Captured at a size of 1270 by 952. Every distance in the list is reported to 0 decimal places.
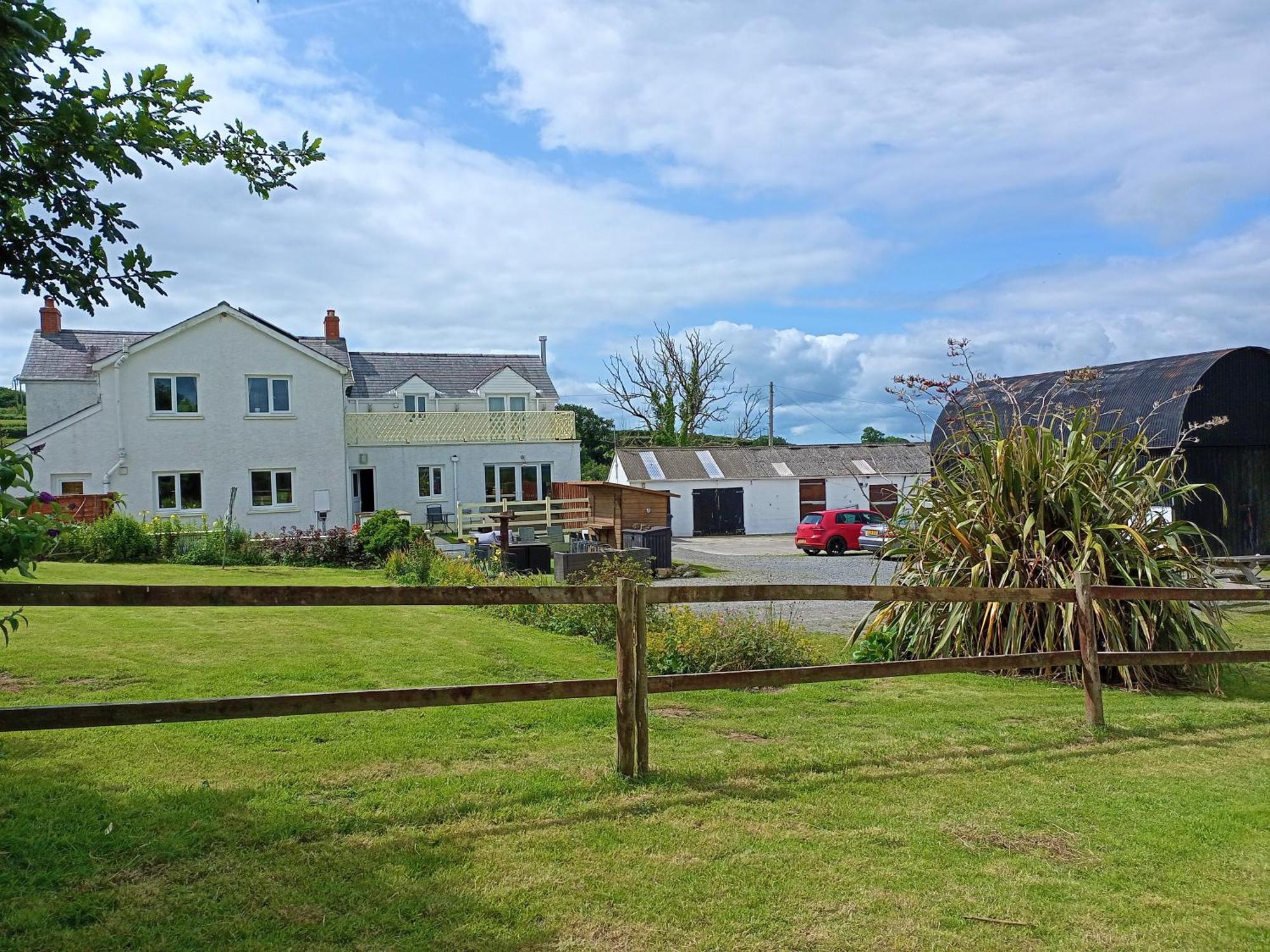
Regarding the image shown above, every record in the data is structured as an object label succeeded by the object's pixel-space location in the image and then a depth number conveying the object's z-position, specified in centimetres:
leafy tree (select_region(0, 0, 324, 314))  388
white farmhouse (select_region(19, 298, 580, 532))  2886
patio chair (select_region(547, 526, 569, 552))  2120
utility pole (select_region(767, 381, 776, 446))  5773
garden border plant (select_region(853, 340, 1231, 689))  898
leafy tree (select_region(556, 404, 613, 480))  6188
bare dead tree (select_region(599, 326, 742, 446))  5619
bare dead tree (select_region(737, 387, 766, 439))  5888
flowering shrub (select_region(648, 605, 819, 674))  907
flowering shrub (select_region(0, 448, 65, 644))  356
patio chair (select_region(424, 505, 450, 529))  3253
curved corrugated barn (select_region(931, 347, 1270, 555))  1792
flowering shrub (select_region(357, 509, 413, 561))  2269
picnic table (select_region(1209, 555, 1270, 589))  1455
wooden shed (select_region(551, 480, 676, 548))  2594
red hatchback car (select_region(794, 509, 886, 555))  2995
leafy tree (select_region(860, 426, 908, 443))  6662
